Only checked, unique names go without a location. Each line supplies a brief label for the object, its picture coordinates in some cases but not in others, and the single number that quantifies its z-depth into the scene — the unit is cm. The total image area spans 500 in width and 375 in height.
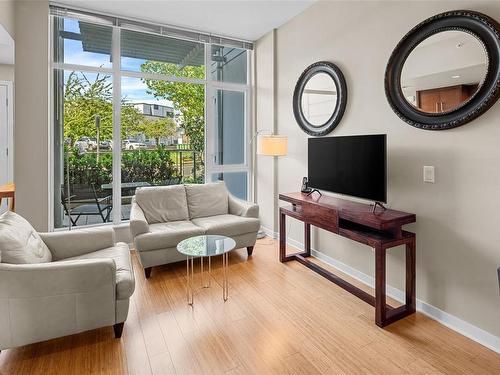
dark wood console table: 232
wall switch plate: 240
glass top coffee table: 259
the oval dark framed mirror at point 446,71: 202
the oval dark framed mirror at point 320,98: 326
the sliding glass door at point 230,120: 466
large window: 377
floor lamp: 379
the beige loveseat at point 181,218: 318
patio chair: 382
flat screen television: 251
